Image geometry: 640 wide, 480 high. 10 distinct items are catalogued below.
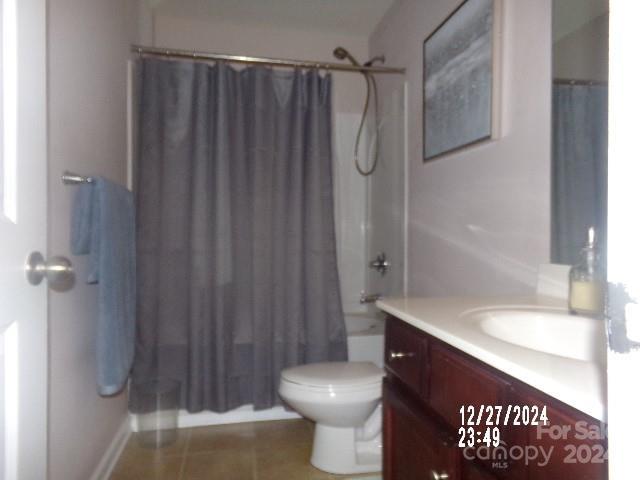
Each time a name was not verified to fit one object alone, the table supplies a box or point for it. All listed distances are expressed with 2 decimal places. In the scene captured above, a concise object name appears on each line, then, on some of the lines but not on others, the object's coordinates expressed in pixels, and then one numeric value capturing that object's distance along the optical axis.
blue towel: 1.38
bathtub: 2.11
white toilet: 1.60
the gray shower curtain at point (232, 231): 2.00
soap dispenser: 0.88
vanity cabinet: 0.53
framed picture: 1.42
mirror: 1.03
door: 0.66
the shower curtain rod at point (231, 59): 2.03
